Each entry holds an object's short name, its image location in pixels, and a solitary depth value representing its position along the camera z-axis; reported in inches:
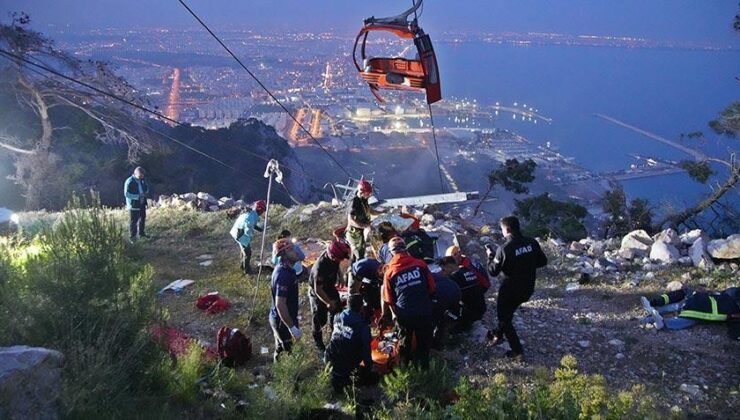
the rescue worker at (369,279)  244.4
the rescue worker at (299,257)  236.7
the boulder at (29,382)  149.3
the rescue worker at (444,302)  248.2
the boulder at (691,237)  423.4
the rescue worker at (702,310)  270.8
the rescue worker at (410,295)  219.8
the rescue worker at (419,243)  315.3
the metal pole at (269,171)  341.1
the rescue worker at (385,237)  266.1
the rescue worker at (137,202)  459.2
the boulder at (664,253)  402.9
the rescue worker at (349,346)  220.2
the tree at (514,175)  887.1
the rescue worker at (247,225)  378.9
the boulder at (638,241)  430.6
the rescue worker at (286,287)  231.1
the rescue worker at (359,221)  312.8
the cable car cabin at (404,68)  298.1
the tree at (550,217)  690.8
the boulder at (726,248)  380.8
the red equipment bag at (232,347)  263.6
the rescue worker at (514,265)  234.4
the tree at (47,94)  586.9
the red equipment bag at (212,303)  339.3
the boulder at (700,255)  386.3
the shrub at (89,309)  180.7
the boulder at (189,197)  659.4
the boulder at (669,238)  422.0
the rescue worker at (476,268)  278.5
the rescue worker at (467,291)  274.8
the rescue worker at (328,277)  242.1
